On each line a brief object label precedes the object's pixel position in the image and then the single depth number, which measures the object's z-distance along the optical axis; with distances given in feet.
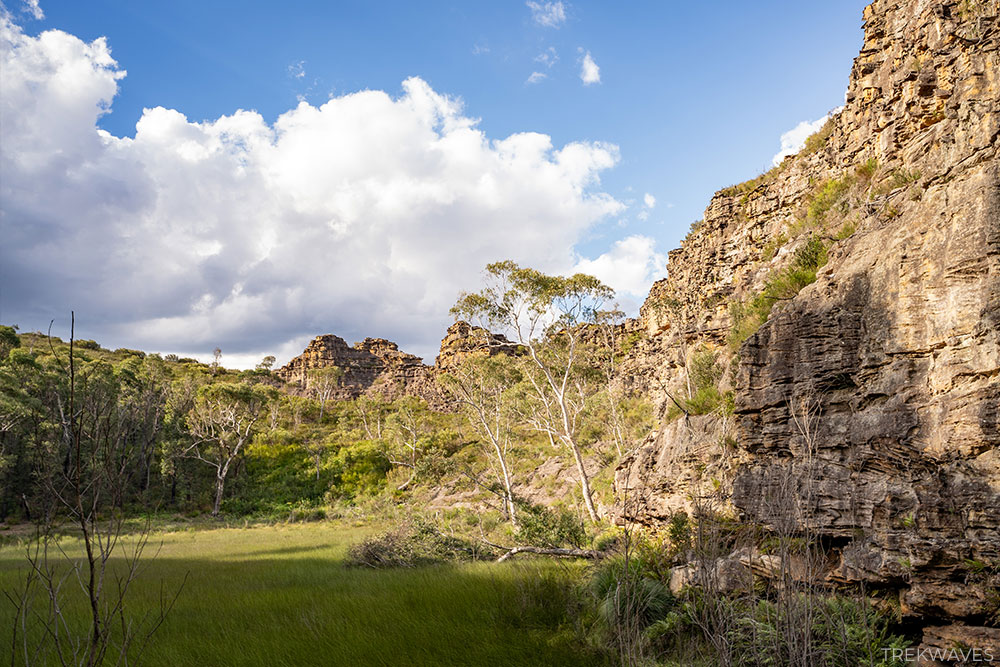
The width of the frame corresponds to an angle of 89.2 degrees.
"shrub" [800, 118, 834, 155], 81.25
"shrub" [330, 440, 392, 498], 142.00
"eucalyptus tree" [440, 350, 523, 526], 106.52
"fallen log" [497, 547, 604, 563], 37.21
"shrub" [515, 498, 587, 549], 44.98
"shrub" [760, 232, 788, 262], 44.98
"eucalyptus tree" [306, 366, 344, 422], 241.49
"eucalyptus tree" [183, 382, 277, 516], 144.66
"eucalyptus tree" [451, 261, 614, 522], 78.89
